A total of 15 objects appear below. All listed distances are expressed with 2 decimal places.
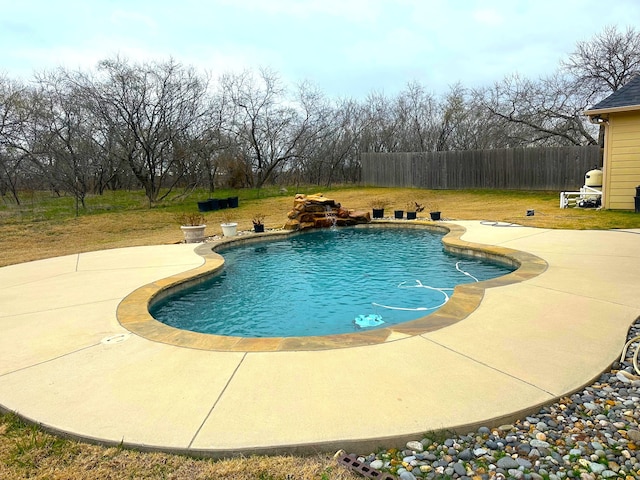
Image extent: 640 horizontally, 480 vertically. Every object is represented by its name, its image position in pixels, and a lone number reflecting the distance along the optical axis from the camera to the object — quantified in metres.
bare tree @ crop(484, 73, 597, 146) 17.41
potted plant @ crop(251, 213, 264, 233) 9.86
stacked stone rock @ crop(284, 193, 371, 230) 10.52
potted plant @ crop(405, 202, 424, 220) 10.93
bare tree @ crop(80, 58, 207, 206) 14.94
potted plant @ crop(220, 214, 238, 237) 9.16
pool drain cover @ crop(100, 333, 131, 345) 3.30
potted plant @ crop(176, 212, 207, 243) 8.61
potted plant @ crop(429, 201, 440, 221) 10.62
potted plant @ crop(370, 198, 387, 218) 11.94
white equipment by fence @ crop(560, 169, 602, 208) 11.23
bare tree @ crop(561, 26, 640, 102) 15.72
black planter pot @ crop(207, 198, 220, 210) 15.21
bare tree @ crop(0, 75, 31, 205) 13.34
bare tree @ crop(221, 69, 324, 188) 20.34
